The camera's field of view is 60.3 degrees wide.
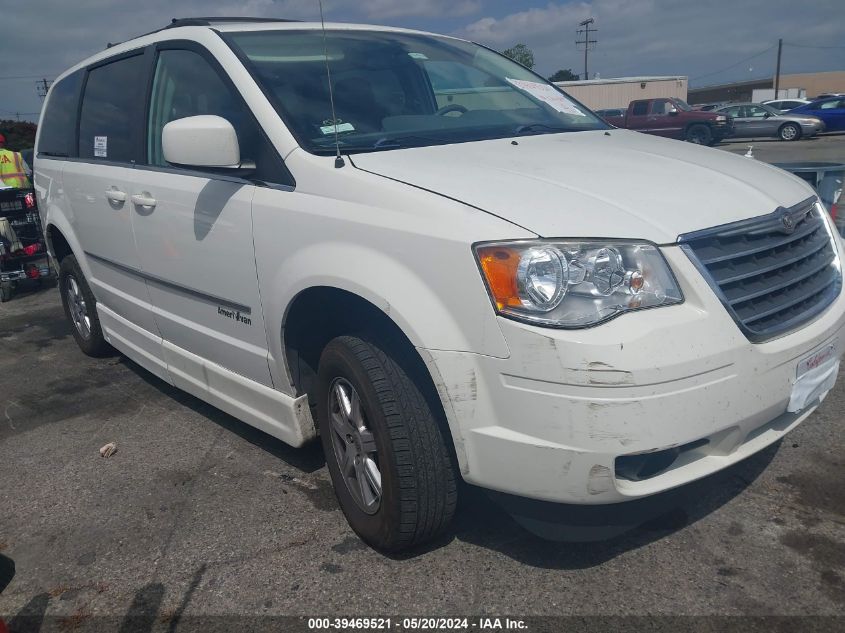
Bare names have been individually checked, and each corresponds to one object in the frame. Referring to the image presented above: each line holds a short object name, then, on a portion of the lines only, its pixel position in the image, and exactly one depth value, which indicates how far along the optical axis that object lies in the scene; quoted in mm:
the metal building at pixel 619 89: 42219
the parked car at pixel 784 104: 31434
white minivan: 2037
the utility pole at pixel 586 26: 66938
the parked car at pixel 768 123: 24906
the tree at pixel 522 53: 58459
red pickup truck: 24594
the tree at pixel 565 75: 72875
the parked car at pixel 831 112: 25719
